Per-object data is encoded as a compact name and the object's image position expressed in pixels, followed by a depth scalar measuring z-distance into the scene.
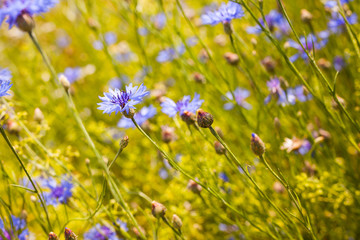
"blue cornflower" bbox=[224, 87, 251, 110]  0.90
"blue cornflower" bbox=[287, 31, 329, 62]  0.77
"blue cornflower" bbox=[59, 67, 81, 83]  1.06
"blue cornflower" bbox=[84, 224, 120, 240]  0.72
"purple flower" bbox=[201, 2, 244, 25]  0.70
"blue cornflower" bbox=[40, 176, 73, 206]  0.73
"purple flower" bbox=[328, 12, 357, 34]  0.76
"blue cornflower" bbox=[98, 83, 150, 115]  0.64
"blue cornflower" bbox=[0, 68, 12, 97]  0.62
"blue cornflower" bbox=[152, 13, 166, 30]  1.02
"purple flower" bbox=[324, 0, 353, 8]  0.74
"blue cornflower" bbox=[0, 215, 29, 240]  0.70
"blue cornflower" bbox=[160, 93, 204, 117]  0.69
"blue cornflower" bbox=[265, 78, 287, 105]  0.73
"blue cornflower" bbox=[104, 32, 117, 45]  1.29
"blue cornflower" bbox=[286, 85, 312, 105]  0.76
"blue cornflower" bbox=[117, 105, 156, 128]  0.76
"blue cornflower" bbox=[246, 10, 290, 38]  0.81
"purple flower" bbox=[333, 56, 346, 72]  0.82
